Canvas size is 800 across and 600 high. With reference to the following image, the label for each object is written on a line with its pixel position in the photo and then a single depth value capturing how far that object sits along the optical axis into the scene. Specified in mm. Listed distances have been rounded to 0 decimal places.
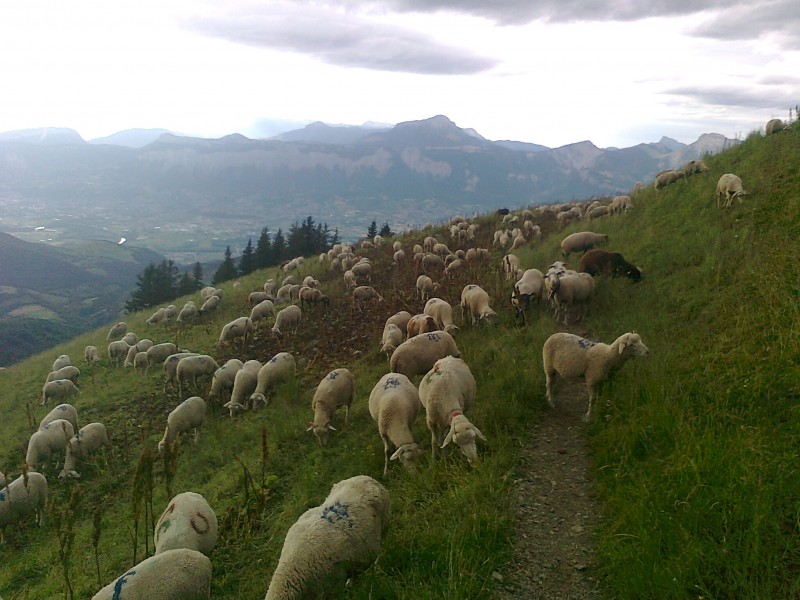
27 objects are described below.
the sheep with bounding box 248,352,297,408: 13188
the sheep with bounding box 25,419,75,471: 11555
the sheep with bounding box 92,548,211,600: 4918
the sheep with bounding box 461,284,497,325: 13070
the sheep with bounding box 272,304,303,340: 19250
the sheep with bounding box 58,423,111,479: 11273
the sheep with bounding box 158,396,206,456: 11617
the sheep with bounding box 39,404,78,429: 13214
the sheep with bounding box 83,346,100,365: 21609
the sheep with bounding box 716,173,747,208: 12992
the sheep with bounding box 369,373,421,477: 7160
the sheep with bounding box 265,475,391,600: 4668
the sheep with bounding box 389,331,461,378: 10211
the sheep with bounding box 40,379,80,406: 17453
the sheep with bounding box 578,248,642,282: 13086
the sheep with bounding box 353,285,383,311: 20578
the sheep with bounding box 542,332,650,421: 7750
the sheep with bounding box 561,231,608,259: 18047
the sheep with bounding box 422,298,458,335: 13443
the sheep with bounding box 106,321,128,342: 26078
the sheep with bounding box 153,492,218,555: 6301
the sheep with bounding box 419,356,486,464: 6960
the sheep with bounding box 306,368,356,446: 9609
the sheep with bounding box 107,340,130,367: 21344
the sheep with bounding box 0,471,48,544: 9266
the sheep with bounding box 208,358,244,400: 14180
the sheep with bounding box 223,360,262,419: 13281
